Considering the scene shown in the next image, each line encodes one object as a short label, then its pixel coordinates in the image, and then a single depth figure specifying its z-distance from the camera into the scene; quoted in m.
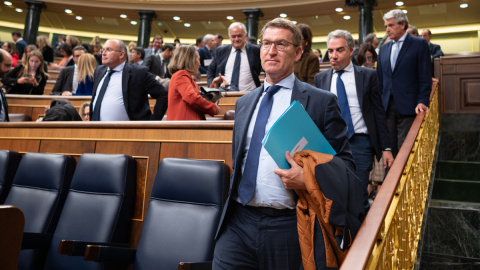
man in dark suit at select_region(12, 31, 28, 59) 9.05
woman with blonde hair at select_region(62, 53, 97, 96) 4.29
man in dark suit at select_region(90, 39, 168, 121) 3.03
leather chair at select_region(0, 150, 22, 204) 2.48
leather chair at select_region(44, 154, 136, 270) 1.99
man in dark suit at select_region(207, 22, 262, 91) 4.06
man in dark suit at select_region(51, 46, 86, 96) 4.82
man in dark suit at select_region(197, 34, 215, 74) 6.94
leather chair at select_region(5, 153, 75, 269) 2.22
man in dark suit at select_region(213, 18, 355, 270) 1.22
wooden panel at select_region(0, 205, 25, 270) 0.77
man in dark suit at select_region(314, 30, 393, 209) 2.18
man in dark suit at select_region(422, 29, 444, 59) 6.00
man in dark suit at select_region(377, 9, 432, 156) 3.02
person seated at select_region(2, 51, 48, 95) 5.15
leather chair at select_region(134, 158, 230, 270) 1.73
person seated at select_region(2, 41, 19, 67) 7.38
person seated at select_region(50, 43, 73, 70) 6.44
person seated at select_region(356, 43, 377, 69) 4.19
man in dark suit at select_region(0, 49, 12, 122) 3.10
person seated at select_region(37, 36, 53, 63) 7.45
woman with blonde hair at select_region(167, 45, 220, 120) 2.53
